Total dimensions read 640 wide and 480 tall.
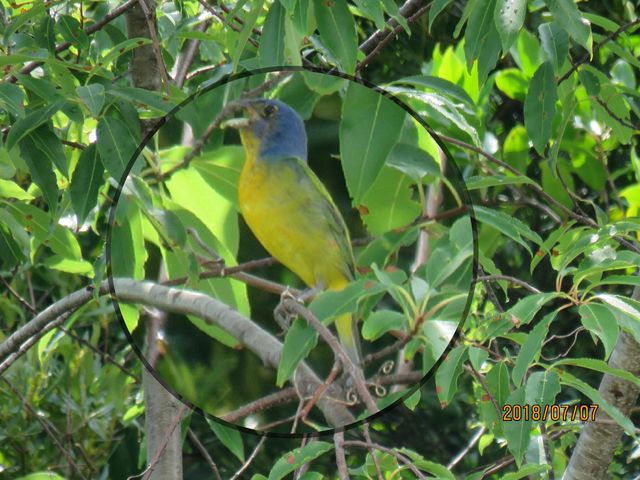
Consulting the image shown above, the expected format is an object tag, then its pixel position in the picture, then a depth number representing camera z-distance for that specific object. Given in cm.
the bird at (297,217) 470
